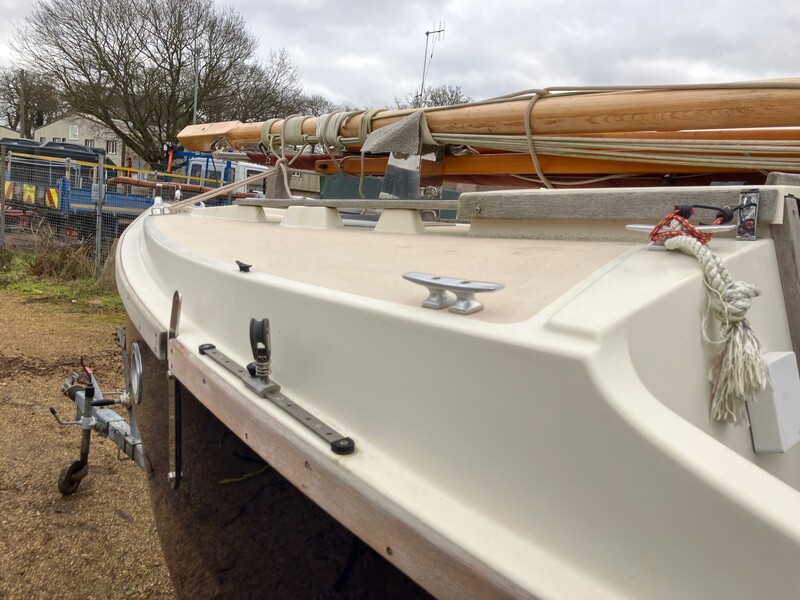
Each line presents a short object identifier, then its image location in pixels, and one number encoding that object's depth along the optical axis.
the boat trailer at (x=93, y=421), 2.61
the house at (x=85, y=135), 23.90
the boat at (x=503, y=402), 0.67
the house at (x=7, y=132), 38.93
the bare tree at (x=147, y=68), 19.42
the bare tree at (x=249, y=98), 21.59
